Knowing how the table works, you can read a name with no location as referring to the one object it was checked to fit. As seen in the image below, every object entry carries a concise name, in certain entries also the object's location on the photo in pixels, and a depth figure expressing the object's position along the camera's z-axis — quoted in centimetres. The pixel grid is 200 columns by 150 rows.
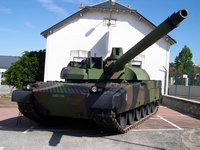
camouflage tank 628
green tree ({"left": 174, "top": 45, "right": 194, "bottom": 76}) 3819
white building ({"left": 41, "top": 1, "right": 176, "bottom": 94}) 1695
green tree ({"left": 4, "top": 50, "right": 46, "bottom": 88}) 1653
